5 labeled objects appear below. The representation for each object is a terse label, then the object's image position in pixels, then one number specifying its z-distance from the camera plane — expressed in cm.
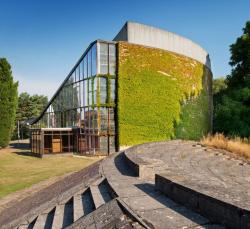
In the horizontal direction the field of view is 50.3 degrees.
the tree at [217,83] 5509
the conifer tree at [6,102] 3344
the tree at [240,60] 2509
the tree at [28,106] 5988
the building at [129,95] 2206
